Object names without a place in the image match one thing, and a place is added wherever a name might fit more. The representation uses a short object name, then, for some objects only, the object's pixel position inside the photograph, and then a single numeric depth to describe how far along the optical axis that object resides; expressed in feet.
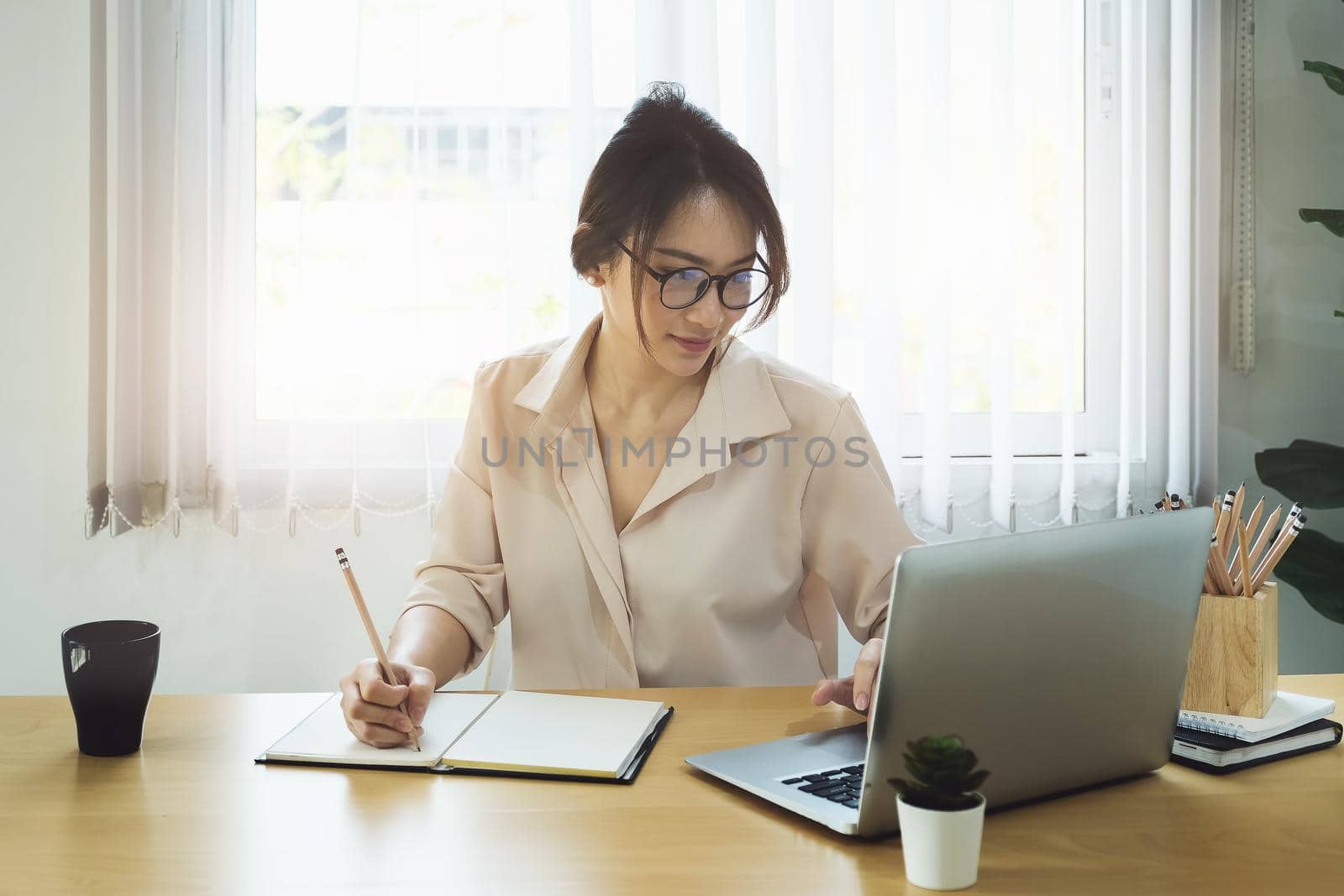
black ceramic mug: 3.26
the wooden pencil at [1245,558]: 3.42
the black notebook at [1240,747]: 3.17
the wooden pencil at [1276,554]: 3.47
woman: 4.71
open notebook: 3.15
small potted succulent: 2.35
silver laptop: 2.57
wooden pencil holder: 3.41
